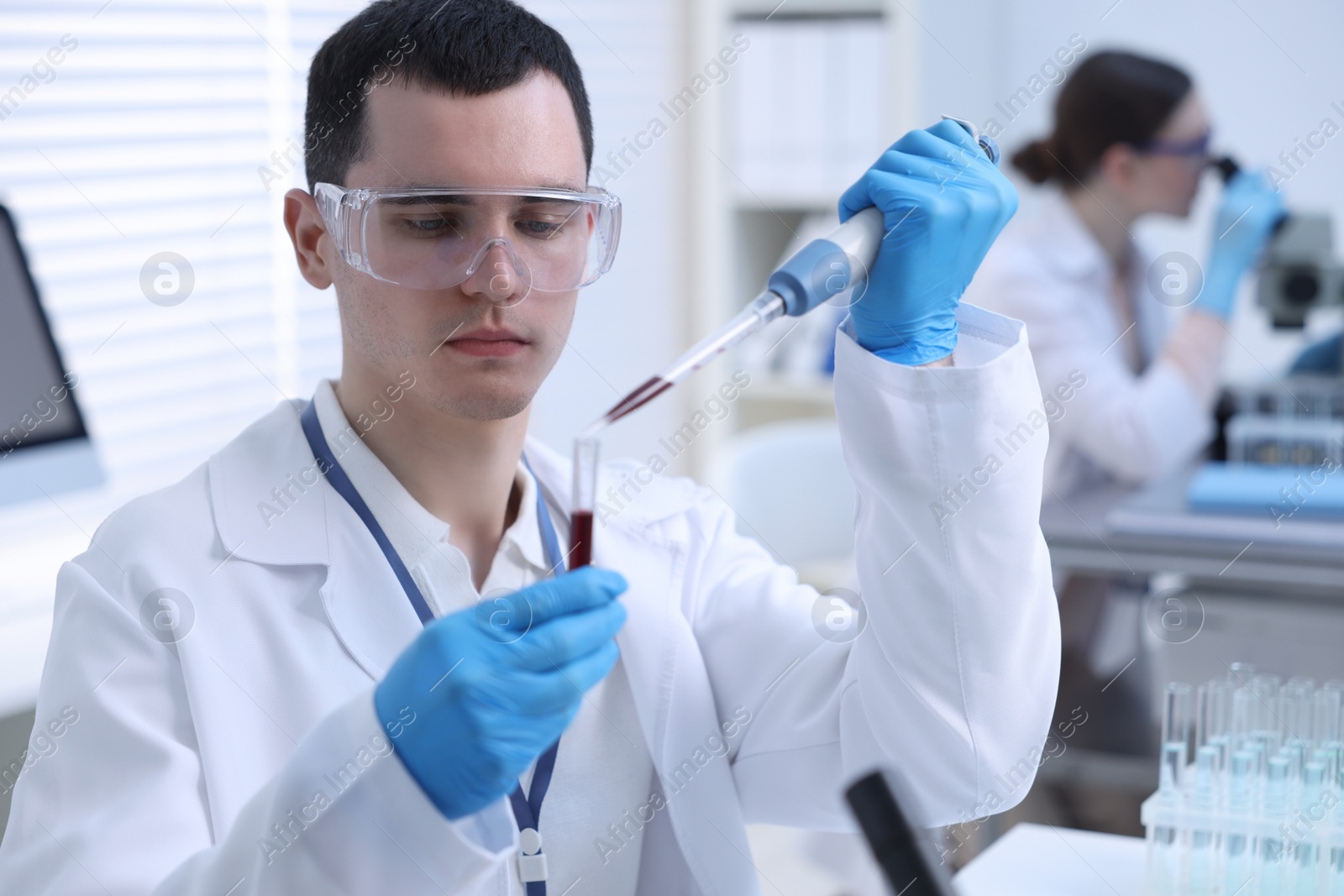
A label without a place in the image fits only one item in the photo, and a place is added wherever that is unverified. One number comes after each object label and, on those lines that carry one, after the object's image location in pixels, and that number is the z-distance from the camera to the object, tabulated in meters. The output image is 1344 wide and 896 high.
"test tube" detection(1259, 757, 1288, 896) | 1.08
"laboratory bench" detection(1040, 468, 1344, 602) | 2.11
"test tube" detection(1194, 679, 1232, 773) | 1.14
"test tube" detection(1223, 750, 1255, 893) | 1.10
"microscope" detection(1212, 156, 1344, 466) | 2.45
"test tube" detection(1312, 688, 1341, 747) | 1.11
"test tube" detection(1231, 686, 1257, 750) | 1.13
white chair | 2.61
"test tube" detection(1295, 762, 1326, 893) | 1.07
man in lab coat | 0.86
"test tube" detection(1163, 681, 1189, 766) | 1.14
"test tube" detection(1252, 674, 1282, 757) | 1.11
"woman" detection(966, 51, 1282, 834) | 2.69
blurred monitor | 1.85
